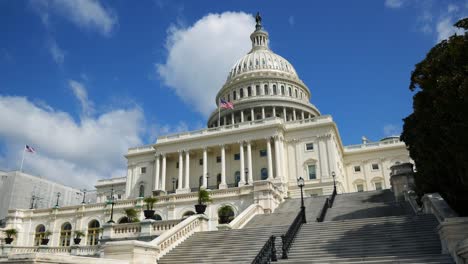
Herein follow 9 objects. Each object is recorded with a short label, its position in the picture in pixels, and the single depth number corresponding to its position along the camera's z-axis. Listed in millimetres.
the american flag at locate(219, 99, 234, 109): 72312
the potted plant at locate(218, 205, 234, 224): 28375
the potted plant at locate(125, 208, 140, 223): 33875
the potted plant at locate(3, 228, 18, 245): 34984
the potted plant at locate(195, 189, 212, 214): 33631
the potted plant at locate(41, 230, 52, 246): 44119
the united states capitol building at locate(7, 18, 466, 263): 27922
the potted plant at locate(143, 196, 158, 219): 27536
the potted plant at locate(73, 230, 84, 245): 38162
